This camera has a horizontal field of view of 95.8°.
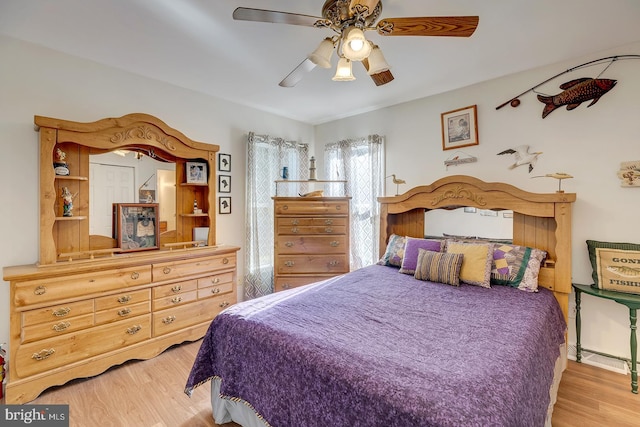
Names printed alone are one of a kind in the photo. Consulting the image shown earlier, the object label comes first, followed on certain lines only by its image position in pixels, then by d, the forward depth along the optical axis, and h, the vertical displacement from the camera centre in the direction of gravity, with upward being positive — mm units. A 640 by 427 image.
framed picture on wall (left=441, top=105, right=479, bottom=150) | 2965 +884
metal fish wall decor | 2318 +1008
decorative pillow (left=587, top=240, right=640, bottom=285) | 2197 -285
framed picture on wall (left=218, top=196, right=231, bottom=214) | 3438 +93
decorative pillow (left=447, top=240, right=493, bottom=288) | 2320 -434
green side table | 2014 -662
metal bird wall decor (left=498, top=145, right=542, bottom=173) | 2648 +510
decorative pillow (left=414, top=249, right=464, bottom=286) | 2367 -472
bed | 1049 -628
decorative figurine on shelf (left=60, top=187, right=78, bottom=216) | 2329 +86
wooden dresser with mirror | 1977 -516
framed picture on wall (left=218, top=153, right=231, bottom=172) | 3443 +606
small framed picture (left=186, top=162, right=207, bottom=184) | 3070 +433
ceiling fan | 1430 +981
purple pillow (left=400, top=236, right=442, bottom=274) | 2686 -365
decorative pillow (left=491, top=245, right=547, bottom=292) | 2268 -452
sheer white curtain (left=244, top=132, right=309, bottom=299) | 3648 +112
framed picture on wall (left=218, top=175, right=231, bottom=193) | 3438 +351
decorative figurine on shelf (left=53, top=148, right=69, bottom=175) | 2266 +396
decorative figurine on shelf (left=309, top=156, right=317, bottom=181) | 3635 +533
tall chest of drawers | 3396 -321
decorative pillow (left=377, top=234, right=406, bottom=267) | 2942 -422
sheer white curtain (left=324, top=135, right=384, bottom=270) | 3680 +334
